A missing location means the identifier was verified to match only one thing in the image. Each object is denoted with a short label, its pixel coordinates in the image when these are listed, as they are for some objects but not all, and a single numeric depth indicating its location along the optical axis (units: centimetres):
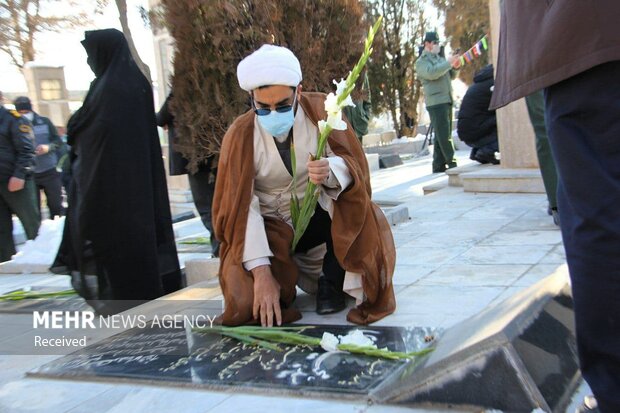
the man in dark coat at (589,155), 172
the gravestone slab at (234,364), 248
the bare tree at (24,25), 1655
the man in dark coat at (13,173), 661
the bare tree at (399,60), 1845
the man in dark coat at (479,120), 849
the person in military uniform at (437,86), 932
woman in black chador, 390
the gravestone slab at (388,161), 1321
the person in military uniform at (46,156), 760
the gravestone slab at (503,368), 209
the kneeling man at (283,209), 313
